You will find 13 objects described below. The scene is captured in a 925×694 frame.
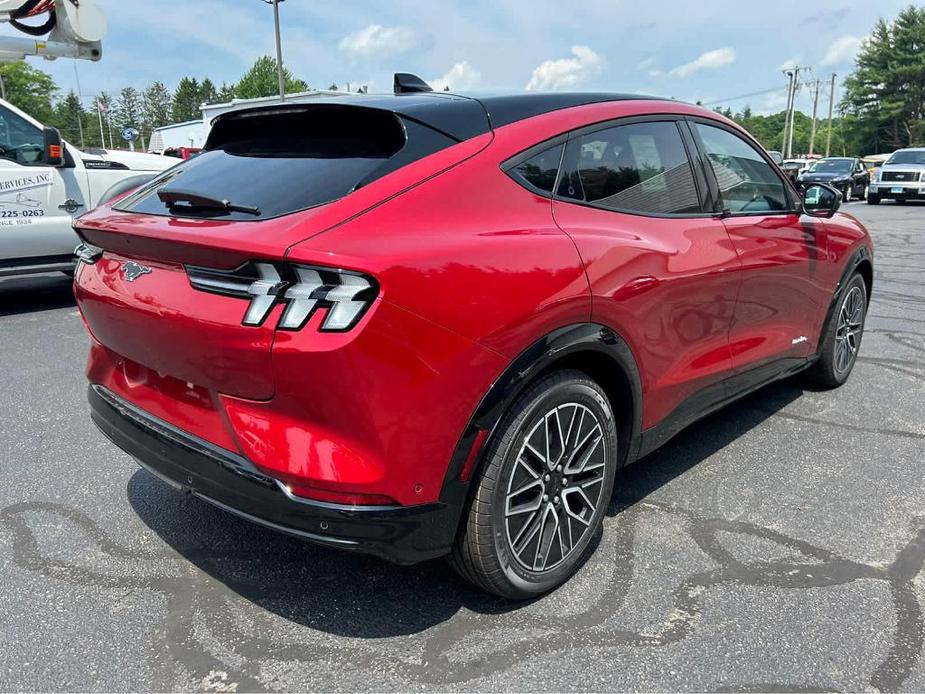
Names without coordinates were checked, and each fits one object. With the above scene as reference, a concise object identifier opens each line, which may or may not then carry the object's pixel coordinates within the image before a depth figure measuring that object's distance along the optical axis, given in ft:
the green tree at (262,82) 248.11
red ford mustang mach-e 6.31
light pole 123.35
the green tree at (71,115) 346.54
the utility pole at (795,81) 230.79
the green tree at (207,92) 390.83
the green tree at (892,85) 207.62
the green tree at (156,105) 400.06
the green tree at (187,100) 384.88
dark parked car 81.97
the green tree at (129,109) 406.62
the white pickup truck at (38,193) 21.56
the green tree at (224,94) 365.40
